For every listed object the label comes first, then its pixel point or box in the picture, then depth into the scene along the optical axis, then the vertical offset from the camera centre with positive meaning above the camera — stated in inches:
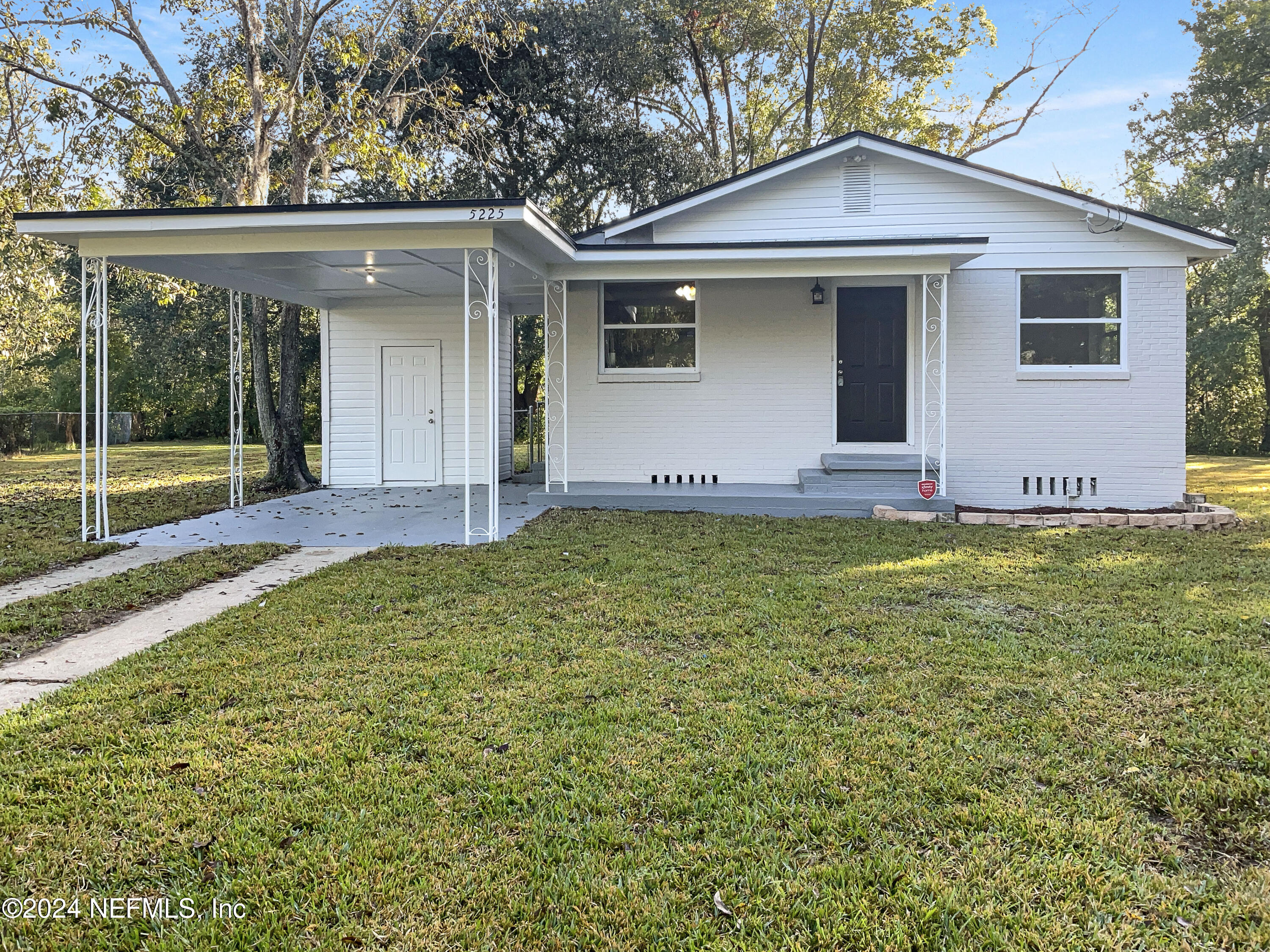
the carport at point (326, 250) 288.7 +79.1
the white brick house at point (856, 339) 396.2 +55.4
